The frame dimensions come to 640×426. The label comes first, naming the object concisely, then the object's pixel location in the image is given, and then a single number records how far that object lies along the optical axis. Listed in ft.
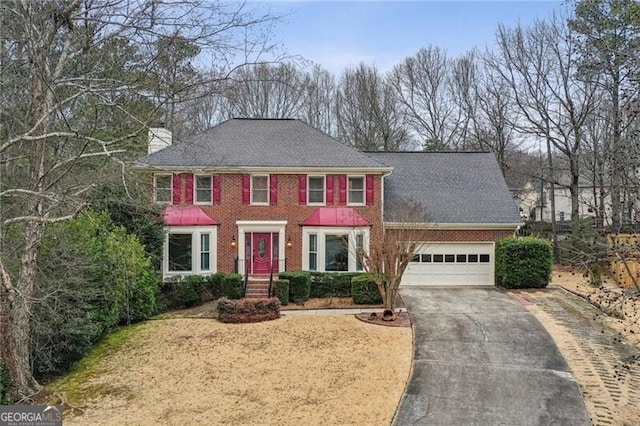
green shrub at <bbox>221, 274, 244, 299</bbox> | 53.31
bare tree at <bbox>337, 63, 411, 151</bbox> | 116.16
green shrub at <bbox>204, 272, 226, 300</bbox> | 53.51
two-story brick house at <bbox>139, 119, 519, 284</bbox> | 58.03
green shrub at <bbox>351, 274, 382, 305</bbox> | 50.78
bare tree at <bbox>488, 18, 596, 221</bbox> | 80.79
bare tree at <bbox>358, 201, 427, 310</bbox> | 45.37
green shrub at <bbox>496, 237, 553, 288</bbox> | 57.47
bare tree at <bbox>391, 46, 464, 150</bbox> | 117.91
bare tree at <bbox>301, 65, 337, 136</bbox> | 122.83
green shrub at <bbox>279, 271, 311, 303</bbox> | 51.70
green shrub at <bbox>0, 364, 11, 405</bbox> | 26.13
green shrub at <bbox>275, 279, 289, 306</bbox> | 50.83
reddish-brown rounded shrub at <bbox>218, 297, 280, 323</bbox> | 44.86
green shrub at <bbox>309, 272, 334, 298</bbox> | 54.19
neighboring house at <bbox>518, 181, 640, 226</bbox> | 108.47
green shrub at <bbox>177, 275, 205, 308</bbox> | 51.98
